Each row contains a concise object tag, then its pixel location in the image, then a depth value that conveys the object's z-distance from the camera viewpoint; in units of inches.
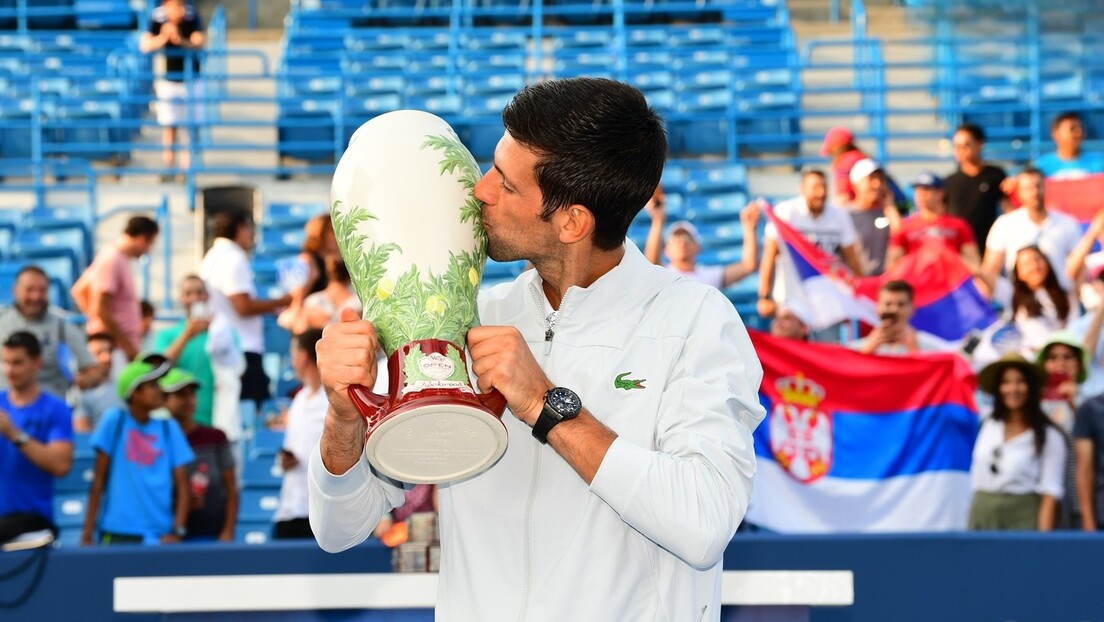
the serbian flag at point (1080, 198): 346.0
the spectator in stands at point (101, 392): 306.7
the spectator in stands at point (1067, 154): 355.3
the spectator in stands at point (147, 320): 340.5
